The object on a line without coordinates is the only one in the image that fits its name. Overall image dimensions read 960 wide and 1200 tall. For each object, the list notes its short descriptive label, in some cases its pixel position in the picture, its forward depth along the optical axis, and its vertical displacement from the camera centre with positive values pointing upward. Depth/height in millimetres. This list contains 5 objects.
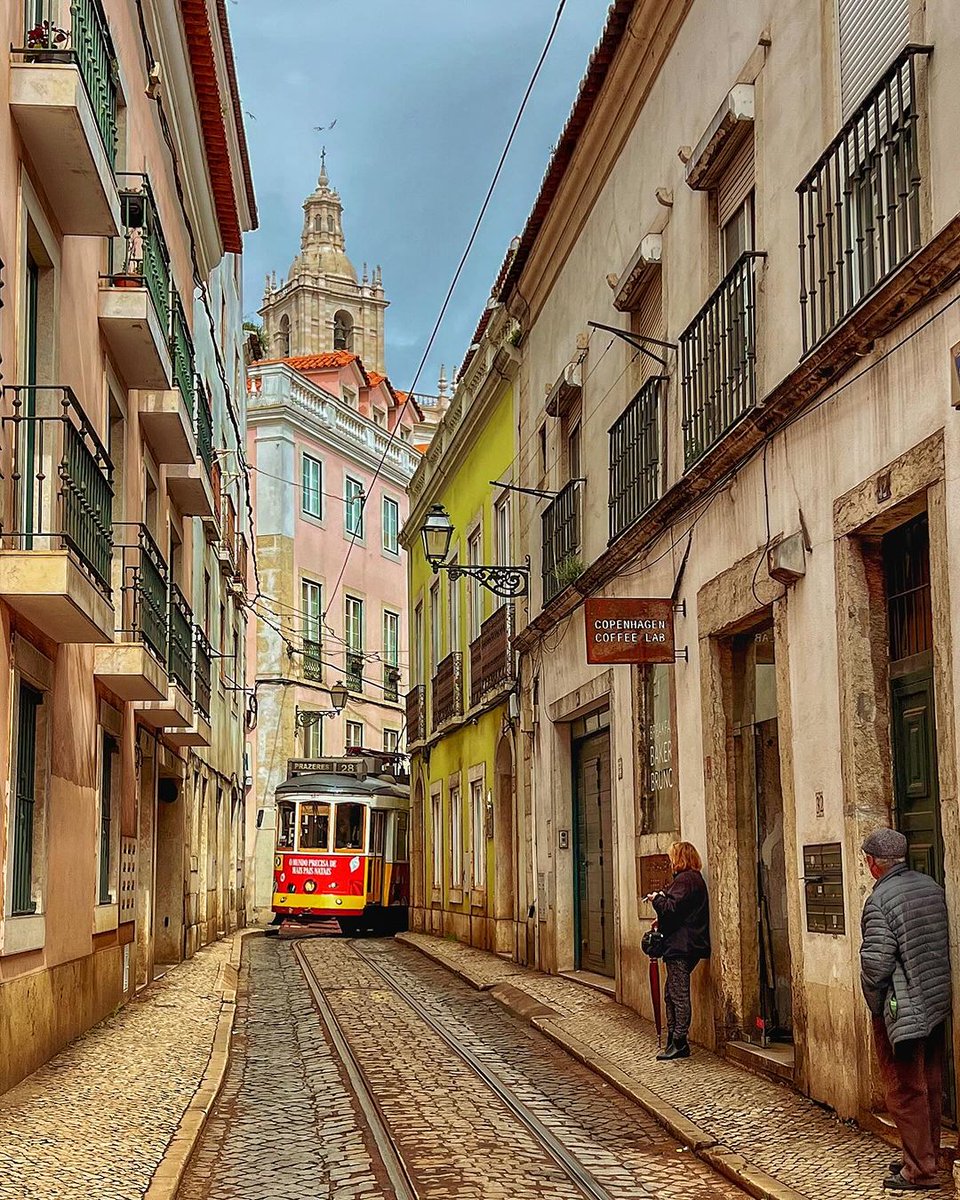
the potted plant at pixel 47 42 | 10133 +4860
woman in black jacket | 11273 -793
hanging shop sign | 12477 +1415
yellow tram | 29422 -418
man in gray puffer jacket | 7023 -810
